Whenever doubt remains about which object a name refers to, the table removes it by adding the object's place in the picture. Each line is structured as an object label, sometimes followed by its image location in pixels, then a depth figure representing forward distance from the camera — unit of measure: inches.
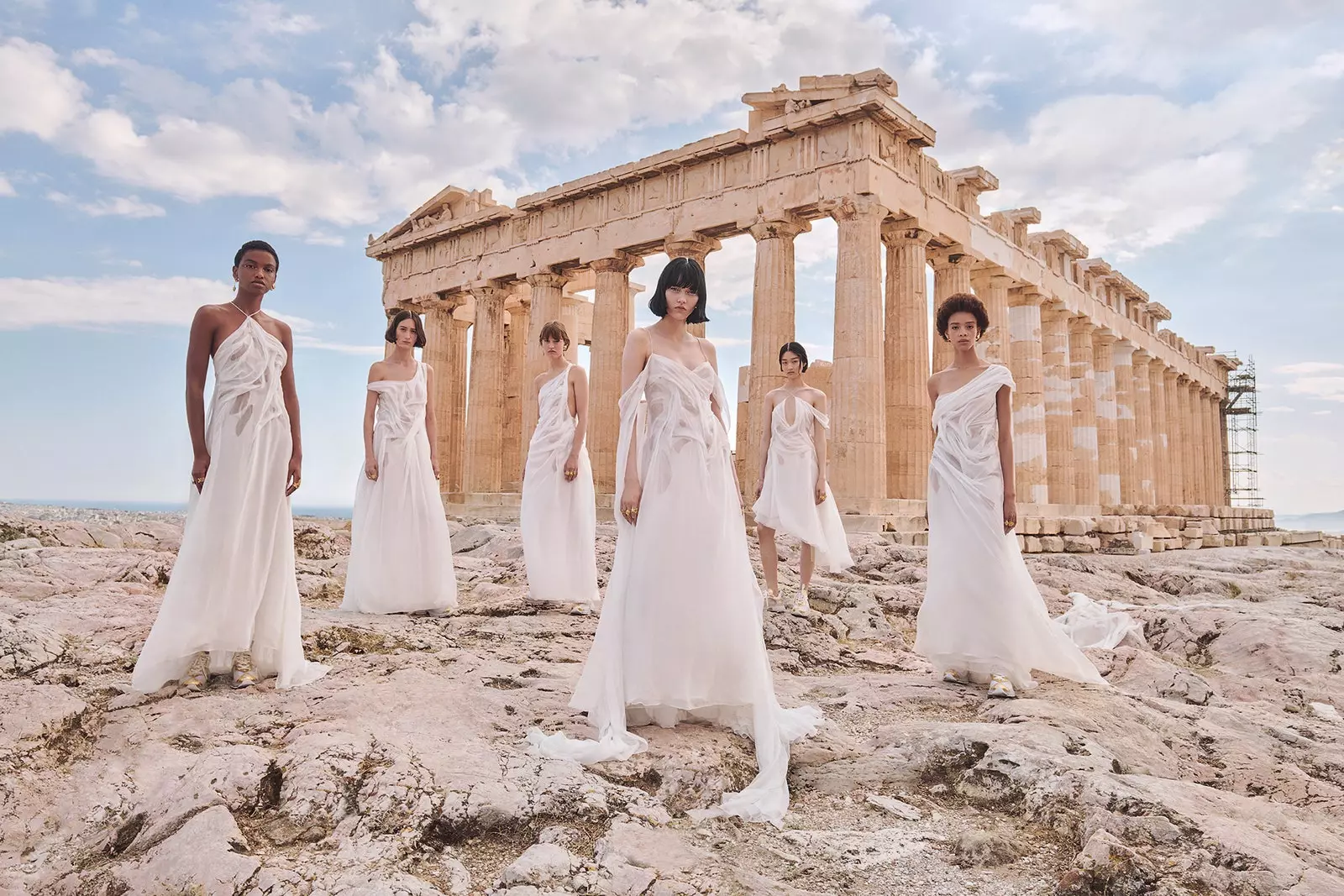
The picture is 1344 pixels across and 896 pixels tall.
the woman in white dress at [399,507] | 252.2
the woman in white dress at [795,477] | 284.7
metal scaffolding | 1737.2
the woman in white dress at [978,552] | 184.4
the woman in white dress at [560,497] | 277.0
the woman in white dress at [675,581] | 137.8
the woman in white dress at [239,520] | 156.8
